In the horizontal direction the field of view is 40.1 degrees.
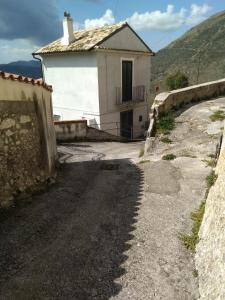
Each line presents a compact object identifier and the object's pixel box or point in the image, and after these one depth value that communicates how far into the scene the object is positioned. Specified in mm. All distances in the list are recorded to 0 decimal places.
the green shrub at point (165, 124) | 12781
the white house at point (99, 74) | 18922
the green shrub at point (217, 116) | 13102
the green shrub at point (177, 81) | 31000
